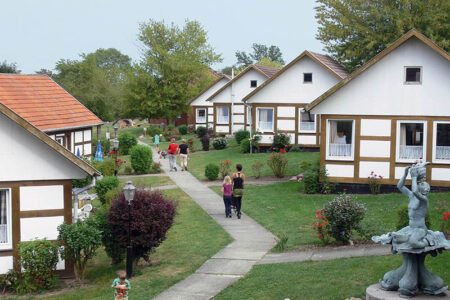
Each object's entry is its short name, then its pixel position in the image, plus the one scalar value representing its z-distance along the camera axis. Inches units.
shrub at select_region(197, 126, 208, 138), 1940.9
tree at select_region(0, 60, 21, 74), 2549.2
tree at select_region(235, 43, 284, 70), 5487.2
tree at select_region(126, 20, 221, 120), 2251.5
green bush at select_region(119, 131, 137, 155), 1653.5
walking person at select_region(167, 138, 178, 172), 1192.8
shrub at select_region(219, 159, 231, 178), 1092.0
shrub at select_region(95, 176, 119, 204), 879.1
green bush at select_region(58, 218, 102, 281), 524.4
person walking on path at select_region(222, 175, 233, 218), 740.0
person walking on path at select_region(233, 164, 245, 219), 740.0
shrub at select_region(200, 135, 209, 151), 1585.9
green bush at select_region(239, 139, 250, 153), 1406.3
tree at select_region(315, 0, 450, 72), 1353.3
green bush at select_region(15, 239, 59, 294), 519.8
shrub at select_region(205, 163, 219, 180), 1074.7
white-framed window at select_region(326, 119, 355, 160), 867.4
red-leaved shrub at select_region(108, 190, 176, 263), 550.9
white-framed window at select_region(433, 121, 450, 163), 818.8
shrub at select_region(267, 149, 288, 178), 1055.6
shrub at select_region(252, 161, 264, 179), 1073.8
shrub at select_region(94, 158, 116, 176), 1084.5
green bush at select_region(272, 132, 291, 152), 1355.8
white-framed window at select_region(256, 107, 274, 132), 1417.3
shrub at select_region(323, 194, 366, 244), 568.4
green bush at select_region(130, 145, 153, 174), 1213.7
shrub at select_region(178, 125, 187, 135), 2258.6
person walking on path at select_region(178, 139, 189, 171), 1190.3
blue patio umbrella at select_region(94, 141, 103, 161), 1390.7
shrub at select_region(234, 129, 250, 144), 1574.8
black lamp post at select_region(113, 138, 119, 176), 1037.1
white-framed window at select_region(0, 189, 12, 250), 532.7
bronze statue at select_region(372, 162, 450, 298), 388.2
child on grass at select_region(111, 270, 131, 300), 429.5
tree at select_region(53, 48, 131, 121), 2123.3
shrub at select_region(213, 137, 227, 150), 1589.6
